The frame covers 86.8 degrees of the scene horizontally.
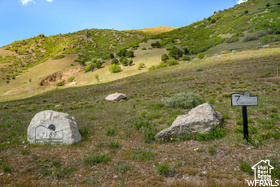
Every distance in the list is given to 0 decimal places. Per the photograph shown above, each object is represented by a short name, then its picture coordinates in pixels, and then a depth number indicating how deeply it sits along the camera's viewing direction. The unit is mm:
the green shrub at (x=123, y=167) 4086
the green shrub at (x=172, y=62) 42500
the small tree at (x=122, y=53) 64113
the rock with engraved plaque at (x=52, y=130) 5727
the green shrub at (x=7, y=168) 4031
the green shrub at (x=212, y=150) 4578
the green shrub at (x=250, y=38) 43644
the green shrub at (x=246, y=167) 3584
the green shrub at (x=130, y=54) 60228
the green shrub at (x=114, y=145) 5508
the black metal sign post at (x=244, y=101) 4645
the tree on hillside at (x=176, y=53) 49312
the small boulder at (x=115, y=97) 15943
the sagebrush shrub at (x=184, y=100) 9585
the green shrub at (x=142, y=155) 4635
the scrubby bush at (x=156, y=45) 67331
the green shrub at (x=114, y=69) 47422
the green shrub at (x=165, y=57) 46875
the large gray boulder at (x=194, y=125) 5723
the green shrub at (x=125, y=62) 52375
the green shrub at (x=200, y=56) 40994
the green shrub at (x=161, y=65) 42091
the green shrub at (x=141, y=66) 45091
